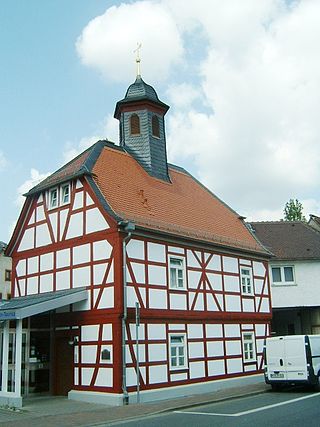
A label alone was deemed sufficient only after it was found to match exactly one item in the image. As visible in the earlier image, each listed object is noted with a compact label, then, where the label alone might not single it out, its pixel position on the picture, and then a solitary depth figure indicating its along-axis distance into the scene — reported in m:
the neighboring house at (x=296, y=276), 30.88
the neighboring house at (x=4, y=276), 46.03
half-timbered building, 18.19
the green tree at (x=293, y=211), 57.26
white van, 18.92
